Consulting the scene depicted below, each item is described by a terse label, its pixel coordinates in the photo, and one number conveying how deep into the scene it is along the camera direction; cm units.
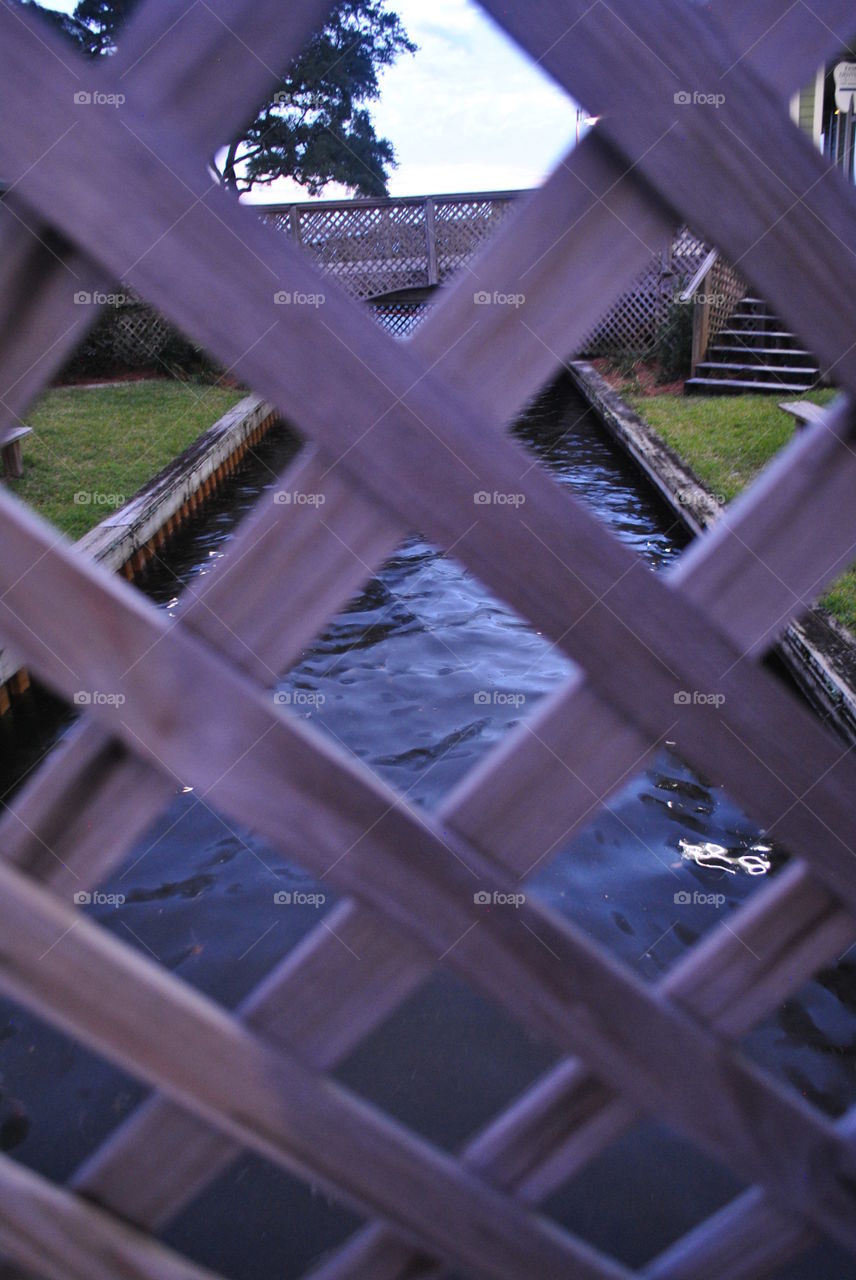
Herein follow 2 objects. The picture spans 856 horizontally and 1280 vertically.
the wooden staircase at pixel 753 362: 1064
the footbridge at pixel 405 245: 1548
